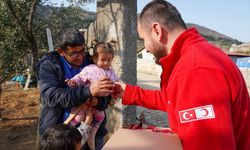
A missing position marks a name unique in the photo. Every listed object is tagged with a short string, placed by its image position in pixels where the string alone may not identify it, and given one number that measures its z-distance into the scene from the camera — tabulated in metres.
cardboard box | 1.12
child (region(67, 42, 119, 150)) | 1.77
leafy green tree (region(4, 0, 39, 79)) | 2.96
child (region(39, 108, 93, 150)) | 1.48
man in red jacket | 0.93
